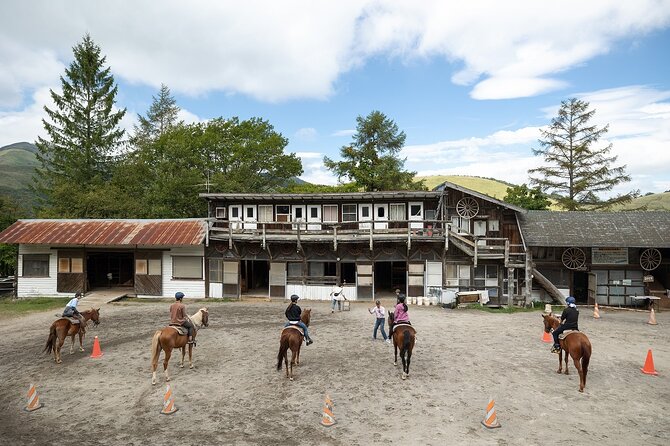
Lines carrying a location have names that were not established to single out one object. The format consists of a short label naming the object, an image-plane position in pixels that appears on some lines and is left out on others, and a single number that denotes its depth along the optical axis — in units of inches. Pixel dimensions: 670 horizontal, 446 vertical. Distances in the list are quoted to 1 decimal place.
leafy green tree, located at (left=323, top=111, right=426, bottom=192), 1852.9
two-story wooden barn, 1036.5
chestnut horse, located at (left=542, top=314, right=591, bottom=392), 434.0
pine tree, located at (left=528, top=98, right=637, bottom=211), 1573.6
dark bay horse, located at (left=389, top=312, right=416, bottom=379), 471.5
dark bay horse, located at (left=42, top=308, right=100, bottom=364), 532.1
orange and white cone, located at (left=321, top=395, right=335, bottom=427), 362.6
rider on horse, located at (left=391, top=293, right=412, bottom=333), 490.9
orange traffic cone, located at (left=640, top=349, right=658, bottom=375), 500.7
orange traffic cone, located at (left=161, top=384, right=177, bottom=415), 384.8
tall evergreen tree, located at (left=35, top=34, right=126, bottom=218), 1620.3
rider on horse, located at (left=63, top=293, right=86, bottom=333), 547.5
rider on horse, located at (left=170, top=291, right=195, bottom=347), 488.9
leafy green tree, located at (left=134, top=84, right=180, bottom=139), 2517.2
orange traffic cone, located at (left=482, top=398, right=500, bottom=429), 356.5
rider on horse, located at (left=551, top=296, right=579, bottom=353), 469.4
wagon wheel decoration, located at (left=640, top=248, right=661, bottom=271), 1049.0
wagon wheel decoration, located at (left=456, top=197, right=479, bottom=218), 1118.4
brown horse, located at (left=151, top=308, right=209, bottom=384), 459.5
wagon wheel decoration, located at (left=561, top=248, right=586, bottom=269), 1083.9
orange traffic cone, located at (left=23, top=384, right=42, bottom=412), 397.7
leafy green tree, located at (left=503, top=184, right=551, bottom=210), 1546.5
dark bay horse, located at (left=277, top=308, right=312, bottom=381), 468.4
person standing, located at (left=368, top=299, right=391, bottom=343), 641.9
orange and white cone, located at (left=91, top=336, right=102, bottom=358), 562.9
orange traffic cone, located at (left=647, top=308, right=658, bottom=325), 800.9
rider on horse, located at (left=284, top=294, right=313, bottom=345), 480.4
